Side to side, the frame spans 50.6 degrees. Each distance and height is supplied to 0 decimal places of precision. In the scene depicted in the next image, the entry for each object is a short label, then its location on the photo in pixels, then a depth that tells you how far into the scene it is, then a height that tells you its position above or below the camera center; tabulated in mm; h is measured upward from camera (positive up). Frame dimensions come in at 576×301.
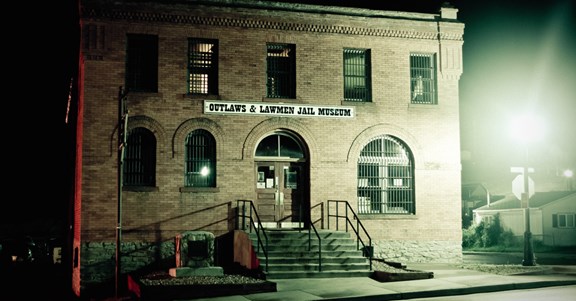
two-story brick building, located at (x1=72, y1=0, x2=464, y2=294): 18359 +2850
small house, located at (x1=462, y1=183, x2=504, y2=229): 58875 +1205
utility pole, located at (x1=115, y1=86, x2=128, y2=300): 14641 +1303
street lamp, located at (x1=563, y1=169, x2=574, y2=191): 56125 +2562
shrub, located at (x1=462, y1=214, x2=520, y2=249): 41281 -1757
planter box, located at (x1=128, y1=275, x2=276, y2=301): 14031 -1828
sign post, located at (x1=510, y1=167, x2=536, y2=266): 19344 +546
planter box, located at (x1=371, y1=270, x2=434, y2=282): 16047 -1699
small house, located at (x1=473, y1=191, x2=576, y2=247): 42344 -601
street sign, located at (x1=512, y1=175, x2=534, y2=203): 20223 +818
